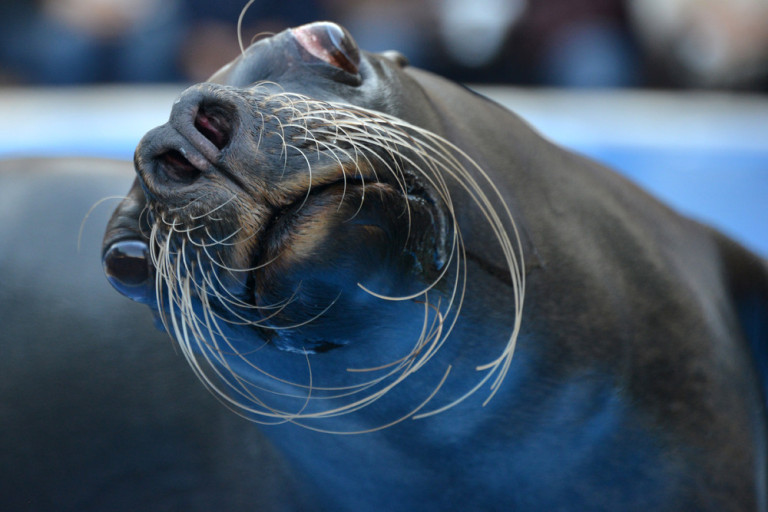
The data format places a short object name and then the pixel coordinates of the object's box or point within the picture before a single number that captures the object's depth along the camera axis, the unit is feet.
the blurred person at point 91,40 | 20.93
